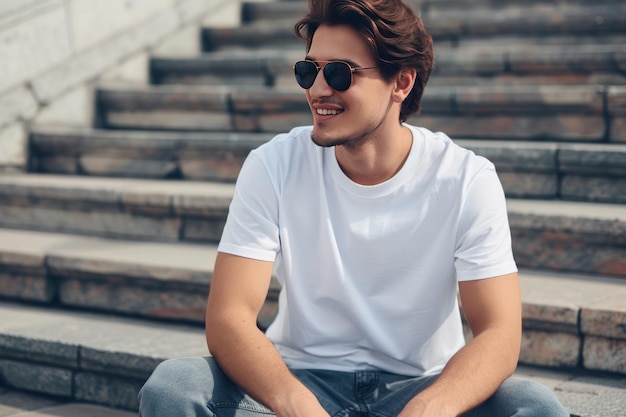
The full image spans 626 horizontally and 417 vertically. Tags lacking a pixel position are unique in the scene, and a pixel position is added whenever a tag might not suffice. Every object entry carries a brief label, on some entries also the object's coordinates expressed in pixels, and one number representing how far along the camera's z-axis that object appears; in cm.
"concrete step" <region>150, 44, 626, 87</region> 475
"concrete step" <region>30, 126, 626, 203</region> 395
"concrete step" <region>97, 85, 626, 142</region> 431
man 256
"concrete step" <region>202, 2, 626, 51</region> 534
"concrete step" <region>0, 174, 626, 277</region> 361
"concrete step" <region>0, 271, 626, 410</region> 317
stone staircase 347
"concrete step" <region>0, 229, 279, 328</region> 381
